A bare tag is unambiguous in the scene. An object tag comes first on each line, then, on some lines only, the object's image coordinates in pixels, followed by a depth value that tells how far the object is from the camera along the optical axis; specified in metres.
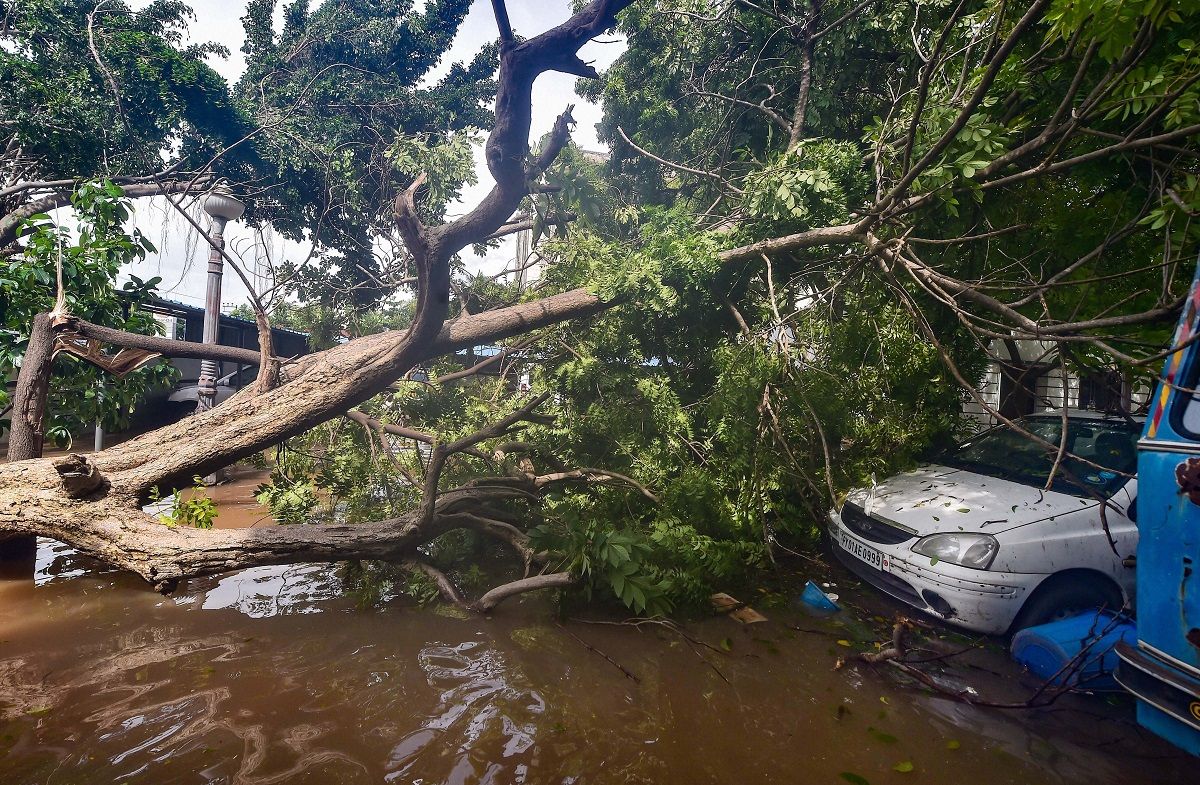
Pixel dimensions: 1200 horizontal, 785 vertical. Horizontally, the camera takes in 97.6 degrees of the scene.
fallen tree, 3.71
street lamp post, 6.75
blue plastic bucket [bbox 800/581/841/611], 4.29
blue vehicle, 2.19
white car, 3.55
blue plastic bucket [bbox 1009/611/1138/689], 2.98
